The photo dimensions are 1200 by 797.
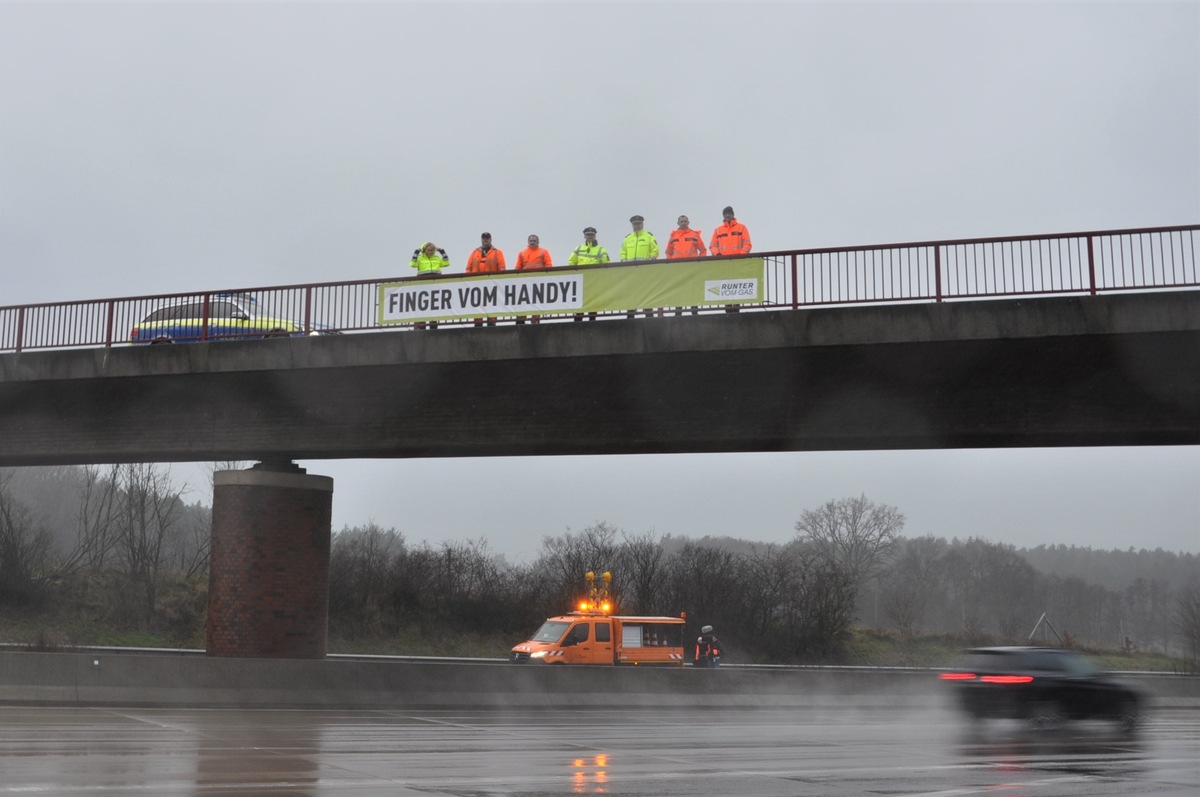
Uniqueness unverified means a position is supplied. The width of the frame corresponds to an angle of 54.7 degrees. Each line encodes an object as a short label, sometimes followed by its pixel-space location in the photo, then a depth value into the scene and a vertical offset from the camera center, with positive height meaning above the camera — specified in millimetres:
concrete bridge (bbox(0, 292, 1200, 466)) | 18812 +3370
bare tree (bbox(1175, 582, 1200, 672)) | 55656 -2539
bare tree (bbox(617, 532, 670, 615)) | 53781 -191
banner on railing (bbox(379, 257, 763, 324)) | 20594 +5136
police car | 23719 +5054
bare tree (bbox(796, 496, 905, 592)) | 88312 +2876
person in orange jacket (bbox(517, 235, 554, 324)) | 23109 +6218
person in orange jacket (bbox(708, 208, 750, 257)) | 21906 +6286
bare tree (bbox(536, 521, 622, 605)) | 54216 +478
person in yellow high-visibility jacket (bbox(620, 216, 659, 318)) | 22906 +6399
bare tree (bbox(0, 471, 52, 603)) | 49562 +424
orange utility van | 28375 -1717
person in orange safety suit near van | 30750 -2113
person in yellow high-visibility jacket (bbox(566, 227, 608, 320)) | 23031 +6317
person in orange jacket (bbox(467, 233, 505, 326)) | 23312 +6221
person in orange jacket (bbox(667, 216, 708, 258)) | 22297 +6266
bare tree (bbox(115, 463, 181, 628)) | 52625 +2035
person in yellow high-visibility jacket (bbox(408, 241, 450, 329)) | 23203 +6174
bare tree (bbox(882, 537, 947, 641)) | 96062 -22
